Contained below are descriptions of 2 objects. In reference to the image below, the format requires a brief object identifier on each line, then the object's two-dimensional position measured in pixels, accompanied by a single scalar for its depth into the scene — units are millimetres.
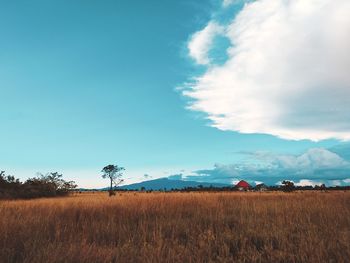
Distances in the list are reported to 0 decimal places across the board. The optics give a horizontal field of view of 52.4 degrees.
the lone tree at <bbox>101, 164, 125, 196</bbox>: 83438
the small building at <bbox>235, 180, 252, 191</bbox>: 96025
